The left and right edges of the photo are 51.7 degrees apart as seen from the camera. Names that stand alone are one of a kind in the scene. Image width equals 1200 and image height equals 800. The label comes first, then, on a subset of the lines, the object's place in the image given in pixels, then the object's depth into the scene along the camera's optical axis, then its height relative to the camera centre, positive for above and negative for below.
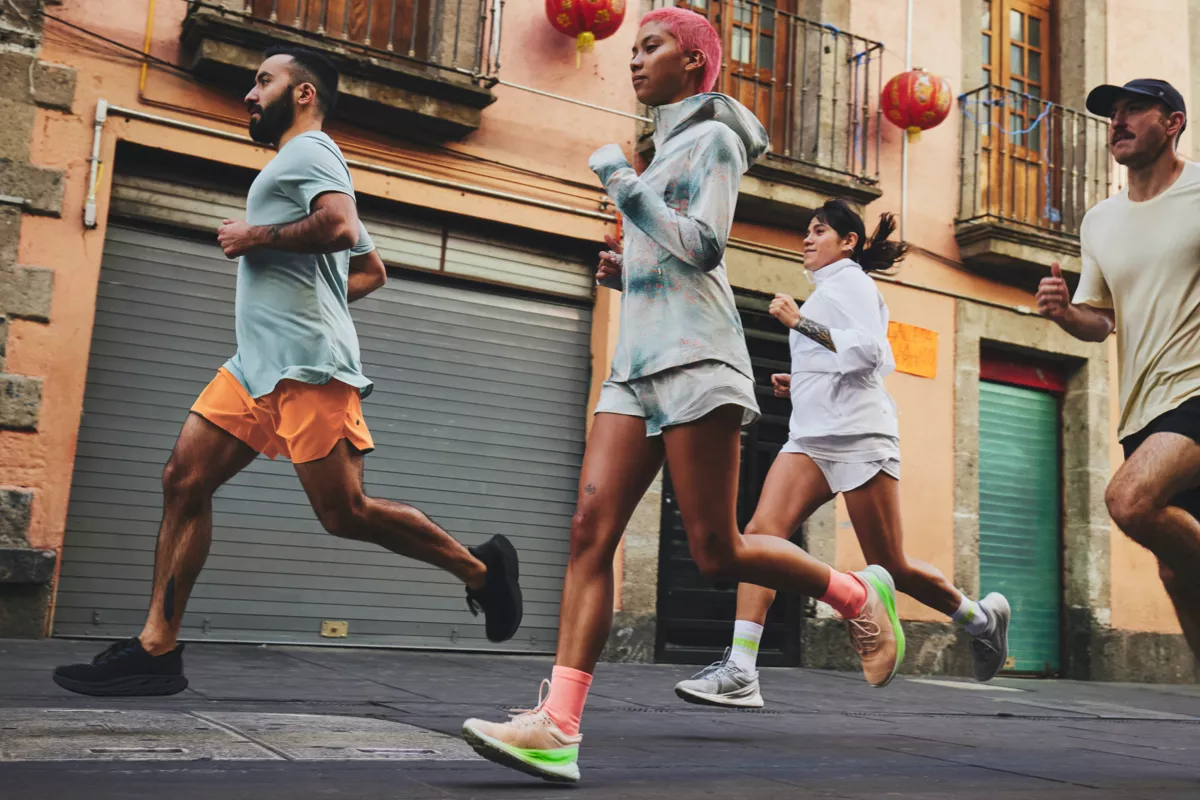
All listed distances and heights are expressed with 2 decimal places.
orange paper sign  10.66 +2.00
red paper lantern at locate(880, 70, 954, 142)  10.52 +4.08
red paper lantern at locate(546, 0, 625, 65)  8.86 +3.90
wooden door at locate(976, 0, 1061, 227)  11.70 +4.51
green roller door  11.38 +0.66
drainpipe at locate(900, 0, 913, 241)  10.95 +3.51
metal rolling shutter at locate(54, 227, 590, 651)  7.49 +0.60
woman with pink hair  3.10 +0.54
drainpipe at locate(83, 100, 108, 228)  7.37 +2.17
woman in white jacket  5.05 +0.53
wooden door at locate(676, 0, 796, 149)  10.58 +4.41
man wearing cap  3.56 +0.89
